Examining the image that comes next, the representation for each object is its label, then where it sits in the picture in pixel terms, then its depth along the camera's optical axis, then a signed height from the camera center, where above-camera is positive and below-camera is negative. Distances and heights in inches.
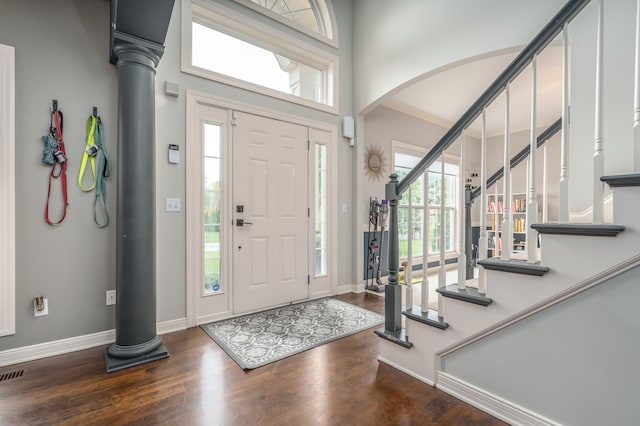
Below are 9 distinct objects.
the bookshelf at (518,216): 209.9 -3.1
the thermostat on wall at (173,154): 108.1 +20.4
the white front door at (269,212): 124.9 -0.3
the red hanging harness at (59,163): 90.3 +14.3
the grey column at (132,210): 87.4 +0.3
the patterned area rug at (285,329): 91.7 -42.2
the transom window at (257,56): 118.2 +68.8
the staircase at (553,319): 48.4 -19.9
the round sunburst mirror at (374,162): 172.7 +28.7
